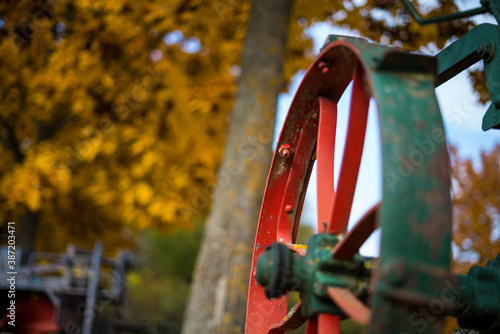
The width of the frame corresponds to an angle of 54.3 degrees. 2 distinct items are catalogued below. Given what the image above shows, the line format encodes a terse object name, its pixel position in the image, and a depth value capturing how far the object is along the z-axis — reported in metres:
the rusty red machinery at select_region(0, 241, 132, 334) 6.20
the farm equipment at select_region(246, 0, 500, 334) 1.14
